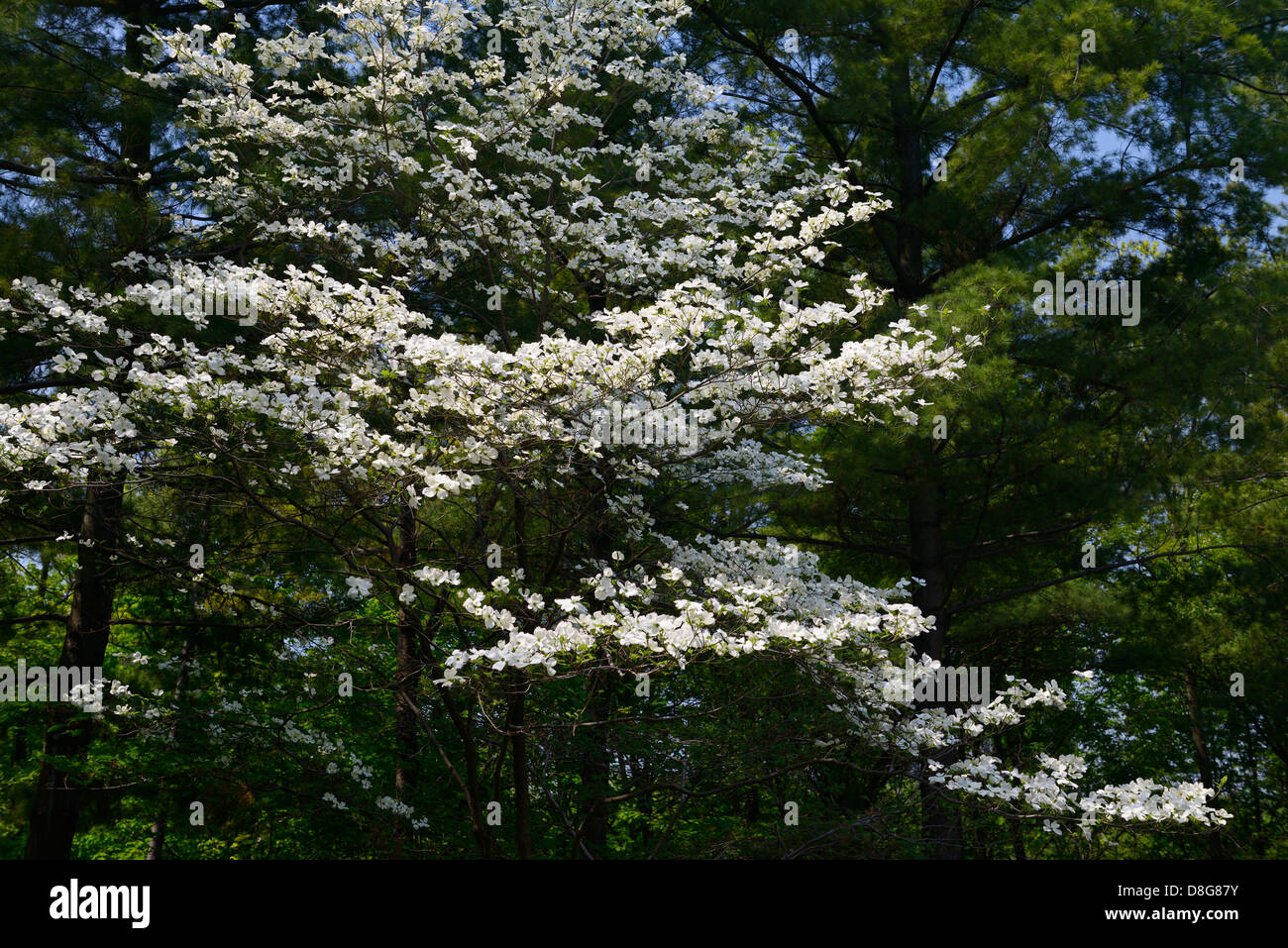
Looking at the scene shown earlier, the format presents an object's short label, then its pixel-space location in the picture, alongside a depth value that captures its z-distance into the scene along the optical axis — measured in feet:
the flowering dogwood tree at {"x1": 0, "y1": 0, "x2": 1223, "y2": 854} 17.29
